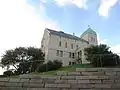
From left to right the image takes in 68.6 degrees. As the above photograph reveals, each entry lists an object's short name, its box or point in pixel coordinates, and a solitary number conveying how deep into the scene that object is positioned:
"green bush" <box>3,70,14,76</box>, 13.32
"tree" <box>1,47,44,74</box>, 16.31
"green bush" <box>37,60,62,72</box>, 12.02
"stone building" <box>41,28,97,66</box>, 18.64
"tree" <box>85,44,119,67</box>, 9.94
